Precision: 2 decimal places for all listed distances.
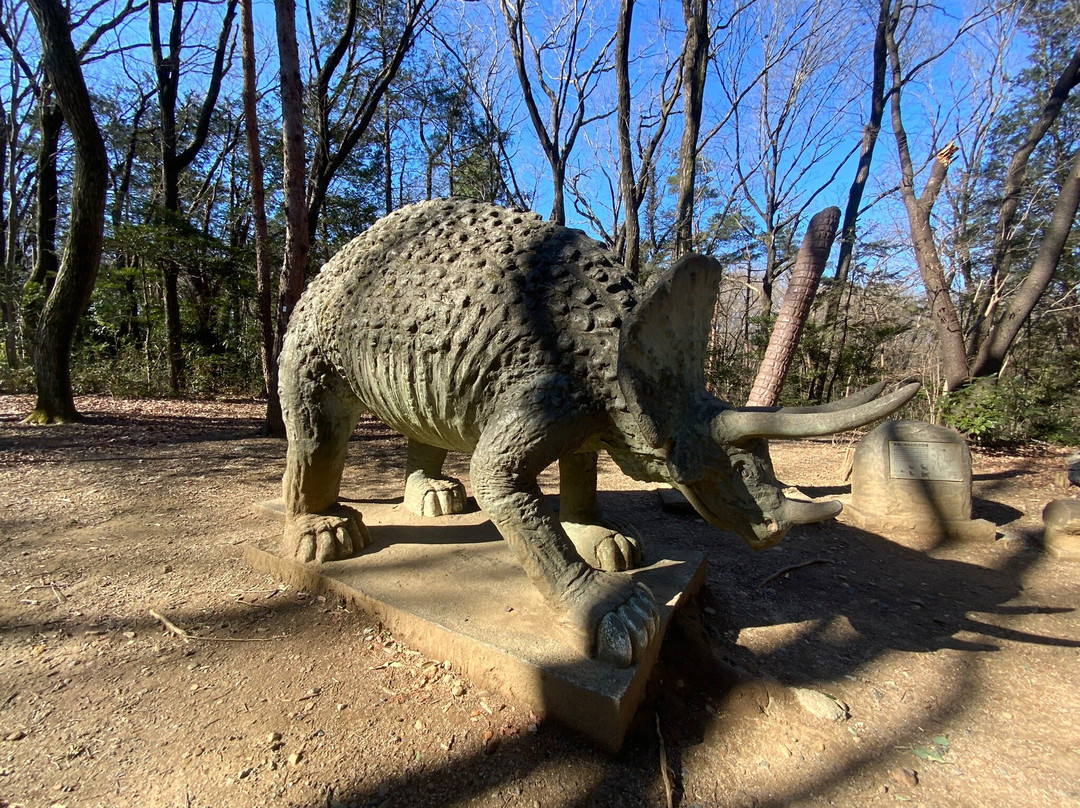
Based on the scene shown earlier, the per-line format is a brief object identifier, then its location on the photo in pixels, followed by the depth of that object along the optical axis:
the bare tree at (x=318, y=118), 6.14
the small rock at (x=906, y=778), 1.73
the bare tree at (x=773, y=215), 15.94
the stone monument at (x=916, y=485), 4.49
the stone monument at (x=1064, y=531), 4.11
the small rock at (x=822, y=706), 2.02
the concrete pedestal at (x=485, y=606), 1.75
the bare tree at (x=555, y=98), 10.33
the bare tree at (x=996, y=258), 8.04
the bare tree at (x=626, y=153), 8.21
